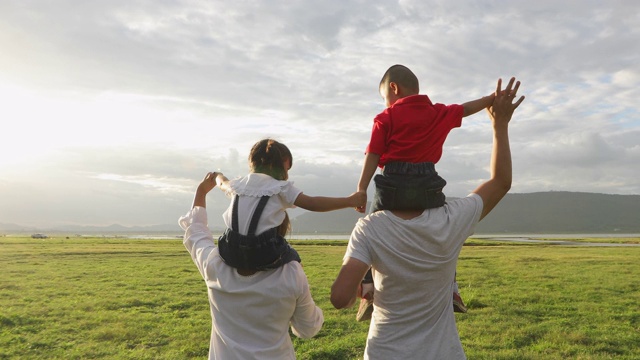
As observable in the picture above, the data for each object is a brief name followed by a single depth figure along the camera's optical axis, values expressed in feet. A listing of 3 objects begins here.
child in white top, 9.51
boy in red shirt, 9.34
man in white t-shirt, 9.12
